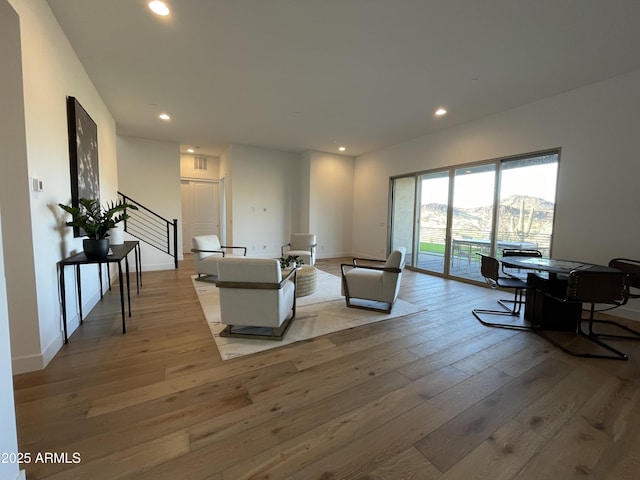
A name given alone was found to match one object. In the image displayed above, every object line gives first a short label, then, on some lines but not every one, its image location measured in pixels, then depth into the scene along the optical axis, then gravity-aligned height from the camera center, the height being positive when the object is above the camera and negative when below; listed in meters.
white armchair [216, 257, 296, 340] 2.52 -0.74
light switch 2.10 +0.24
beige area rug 2.58 -1.18
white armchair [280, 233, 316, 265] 5.94 -0.55
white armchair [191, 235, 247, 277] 4.82 -0.68
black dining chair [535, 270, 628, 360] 2.46 -0.60
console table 2.54 -0.45
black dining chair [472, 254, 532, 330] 3.18 -0.74
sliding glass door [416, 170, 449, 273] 5.77 +0.05
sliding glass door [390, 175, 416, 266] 6.54 +0.20
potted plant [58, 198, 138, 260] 2.65 -0.10
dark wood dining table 3.01 -0.87
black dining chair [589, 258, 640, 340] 2.92 -0.63
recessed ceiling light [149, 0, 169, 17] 2.33 +1.85
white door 8.24 +0.30
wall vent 8.27 +1.71
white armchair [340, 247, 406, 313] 3.43 -0.82
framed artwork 2.89 +0.75
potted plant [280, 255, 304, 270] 4.12 -0.67
